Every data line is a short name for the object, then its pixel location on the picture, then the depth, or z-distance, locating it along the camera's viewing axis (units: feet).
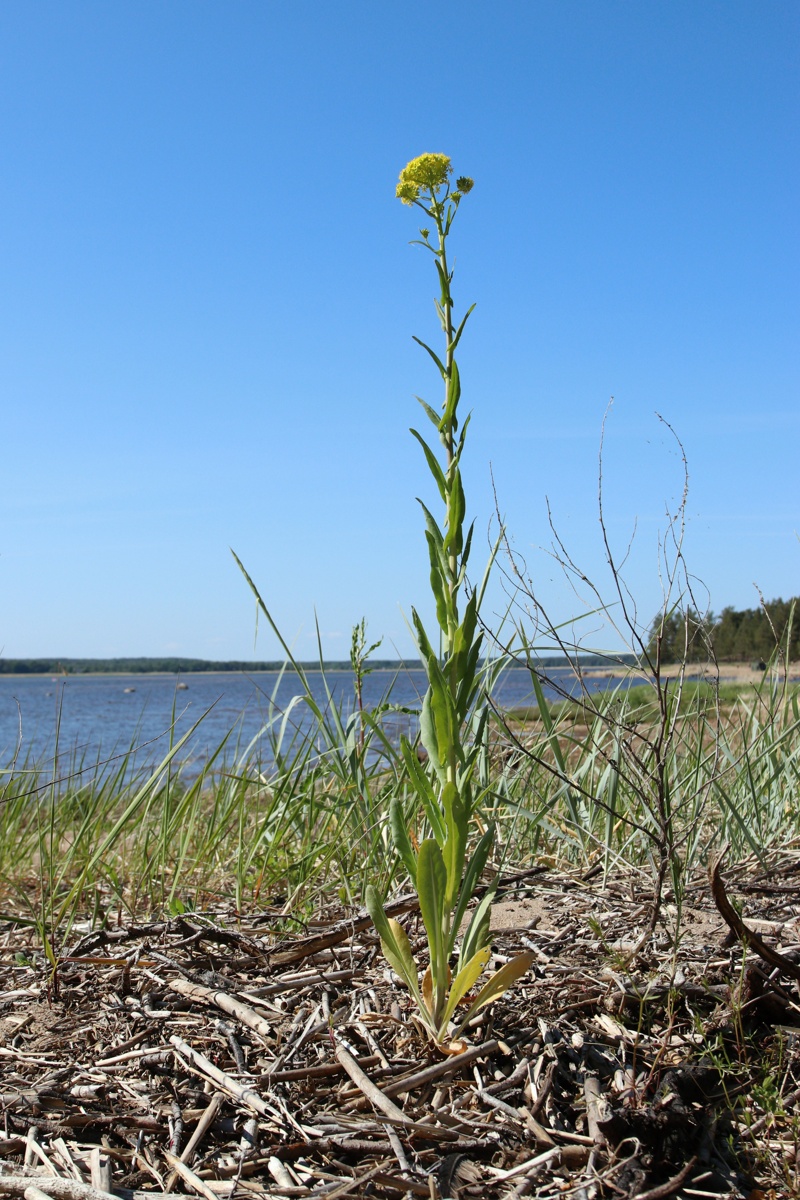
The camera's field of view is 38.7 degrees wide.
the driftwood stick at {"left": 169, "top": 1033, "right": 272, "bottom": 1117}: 2.43
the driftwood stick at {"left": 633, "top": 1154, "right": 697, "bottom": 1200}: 2.18
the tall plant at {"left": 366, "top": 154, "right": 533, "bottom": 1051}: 2.57
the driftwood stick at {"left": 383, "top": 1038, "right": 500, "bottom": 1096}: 2.43
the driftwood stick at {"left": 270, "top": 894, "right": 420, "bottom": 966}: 2.98
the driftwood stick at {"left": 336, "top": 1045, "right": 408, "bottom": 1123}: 2.35
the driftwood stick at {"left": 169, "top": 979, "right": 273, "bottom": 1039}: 2.67
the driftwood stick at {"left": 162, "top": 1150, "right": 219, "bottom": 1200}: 2.23
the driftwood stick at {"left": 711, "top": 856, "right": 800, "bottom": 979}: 2.52
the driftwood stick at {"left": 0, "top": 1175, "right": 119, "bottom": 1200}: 2.22
